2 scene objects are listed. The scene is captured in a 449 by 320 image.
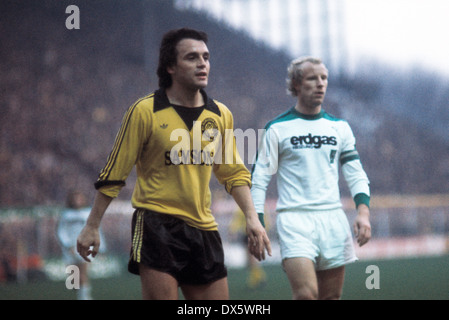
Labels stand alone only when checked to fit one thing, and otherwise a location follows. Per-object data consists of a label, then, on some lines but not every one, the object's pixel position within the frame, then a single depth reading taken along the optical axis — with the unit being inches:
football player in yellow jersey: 304.5
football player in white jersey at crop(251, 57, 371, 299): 400.5
